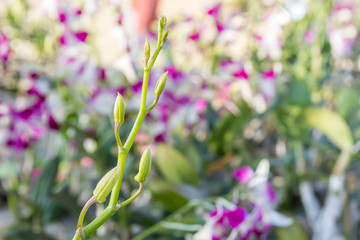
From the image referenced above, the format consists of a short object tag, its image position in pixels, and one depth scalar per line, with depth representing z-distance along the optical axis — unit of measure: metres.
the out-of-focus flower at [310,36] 0.98
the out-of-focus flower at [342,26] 1.08
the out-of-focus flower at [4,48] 0.63
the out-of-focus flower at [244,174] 0.53
